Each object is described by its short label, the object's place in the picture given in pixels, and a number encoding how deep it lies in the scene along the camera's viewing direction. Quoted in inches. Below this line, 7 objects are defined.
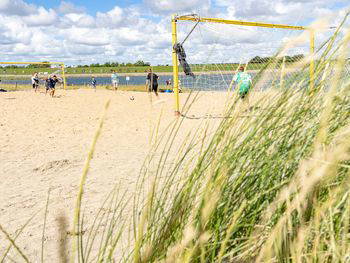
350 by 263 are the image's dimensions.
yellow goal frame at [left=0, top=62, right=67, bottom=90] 830.2
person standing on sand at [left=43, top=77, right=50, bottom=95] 751.1
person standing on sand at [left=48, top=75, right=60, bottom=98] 700.0
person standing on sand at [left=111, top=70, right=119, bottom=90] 832.6
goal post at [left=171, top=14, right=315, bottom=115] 383.6
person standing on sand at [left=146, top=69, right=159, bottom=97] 625.2
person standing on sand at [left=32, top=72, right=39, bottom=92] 874.8
